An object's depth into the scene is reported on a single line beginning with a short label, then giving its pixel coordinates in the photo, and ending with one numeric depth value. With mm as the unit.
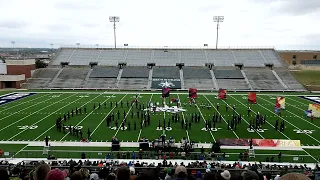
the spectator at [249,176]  3627
